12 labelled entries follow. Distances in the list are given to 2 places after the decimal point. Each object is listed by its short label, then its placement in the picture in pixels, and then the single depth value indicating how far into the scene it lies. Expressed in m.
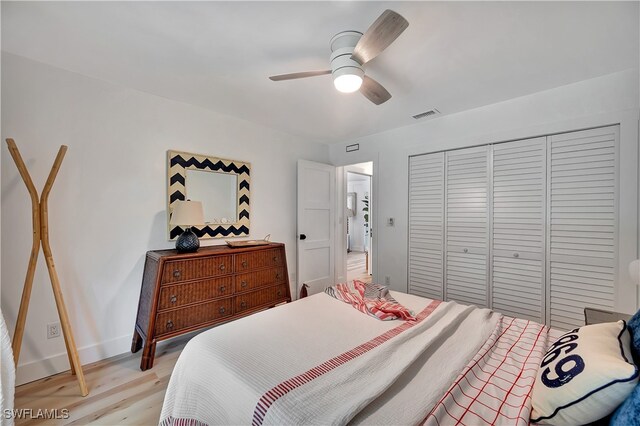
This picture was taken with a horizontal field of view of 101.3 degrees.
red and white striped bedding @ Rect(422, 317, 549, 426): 0.86
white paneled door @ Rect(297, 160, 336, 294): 3.74
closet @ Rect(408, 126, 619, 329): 2.23
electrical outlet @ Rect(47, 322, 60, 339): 2.05
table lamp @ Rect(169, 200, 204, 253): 2.38
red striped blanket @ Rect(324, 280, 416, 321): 1.66
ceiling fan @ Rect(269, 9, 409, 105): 1.30
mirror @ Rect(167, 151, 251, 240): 2.64
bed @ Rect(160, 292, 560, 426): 0.89
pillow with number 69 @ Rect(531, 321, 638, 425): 0.73
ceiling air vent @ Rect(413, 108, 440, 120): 2.88
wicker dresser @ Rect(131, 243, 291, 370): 2.14
